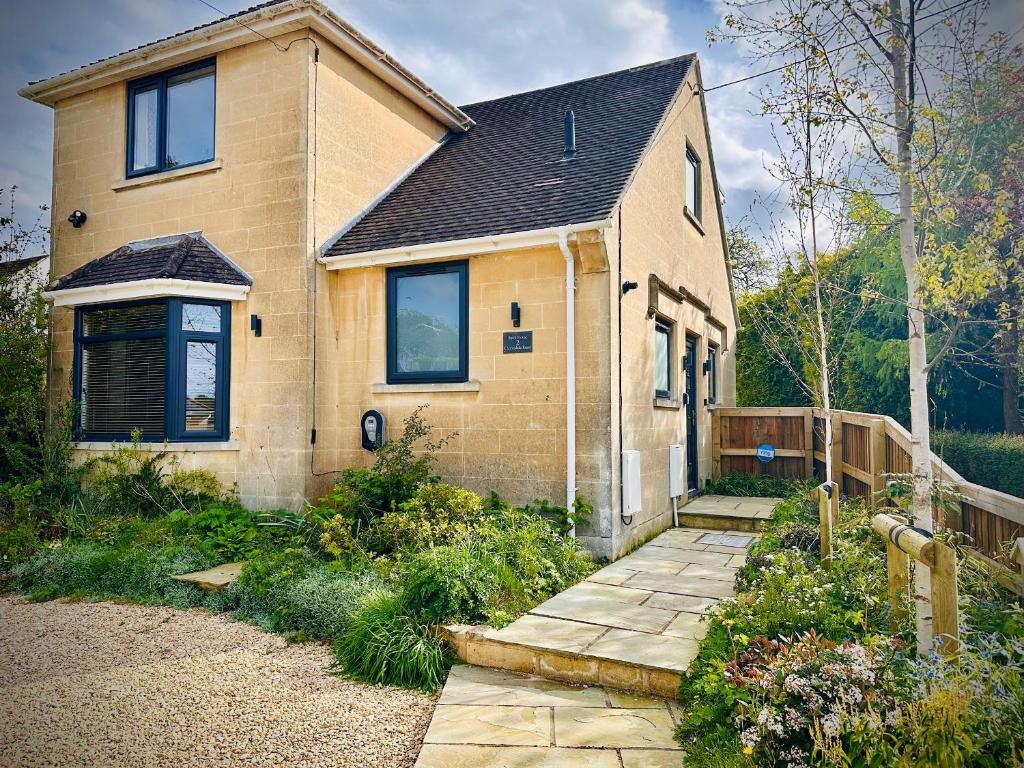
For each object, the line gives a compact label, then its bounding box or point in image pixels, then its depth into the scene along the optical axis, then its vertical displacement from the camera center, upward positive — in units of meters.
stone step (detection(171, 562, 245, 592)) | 6.34 -1.64
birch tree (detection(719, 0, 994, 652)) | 4.66 +2.21
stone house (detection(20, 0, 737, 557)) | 7.39 +1.65
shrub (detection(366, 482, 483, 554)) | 6.24 -1.08
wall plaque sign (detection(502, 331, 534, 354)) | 7.47 +0.74
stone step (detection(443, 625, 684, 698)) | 4.06 -1.66
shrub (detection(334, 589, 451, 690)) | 4.42 -1.65
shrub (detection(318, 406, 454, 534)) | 7.21 -0.81
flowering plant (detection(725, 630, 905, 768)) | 2.69 -1.21
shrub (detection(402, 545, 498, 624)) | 4.91 -1.36
